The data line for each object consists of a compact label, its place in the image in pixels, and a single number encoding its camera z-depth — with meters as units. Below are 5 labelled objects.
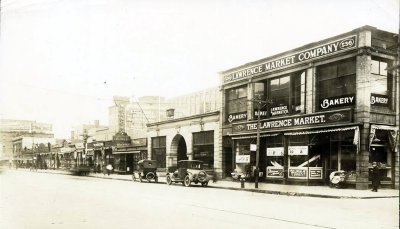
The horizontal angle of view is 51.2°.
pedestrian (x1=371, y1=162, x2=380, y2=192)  21.26
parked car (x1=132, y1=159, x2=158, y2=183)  33.16
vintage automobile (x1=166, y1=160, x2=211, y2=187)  27.12
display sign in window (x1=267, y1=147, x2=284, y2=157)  28.24
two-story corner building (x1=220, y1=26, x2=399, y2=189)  22.84
